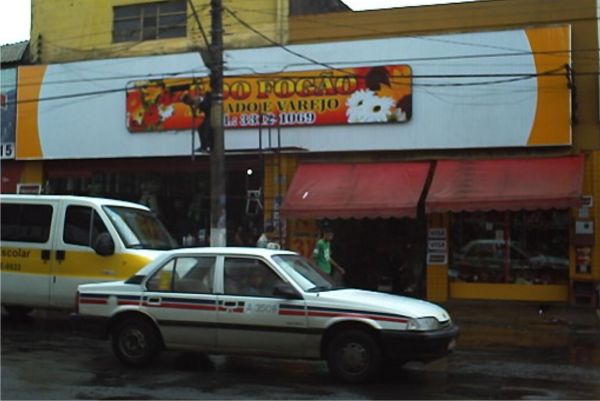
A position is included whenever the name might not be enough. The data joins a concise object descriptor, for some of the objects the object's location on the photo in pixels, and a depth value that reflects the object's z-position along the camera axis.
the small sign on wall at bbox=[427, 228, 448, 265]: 17.02
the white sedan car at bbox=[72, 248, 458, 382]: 7.72
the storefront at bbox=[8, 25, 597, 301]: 16.12
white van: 11.04
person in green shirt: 14.78
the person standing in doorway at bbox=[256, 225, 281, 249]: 15.66
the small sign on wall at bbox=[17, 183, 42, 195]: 21.06
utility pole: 14.64
